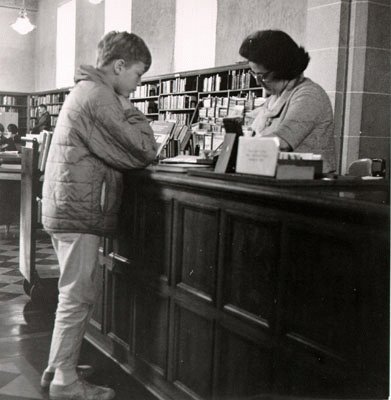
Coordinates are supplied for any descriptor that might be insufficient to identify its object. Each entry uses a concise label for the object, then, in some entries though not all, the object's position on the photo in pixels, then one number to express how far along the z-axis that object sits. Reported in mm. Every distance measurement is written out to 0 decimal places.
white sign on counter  2086
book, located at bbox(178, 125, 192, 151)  3773
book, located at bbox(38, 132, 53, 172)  3959
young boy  2520
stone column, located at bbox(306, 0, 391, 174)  6406
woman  2619
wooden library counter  1662
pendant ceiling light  13695
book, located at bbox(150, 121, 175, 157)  3305
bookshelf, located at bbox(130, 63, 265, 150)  8648
